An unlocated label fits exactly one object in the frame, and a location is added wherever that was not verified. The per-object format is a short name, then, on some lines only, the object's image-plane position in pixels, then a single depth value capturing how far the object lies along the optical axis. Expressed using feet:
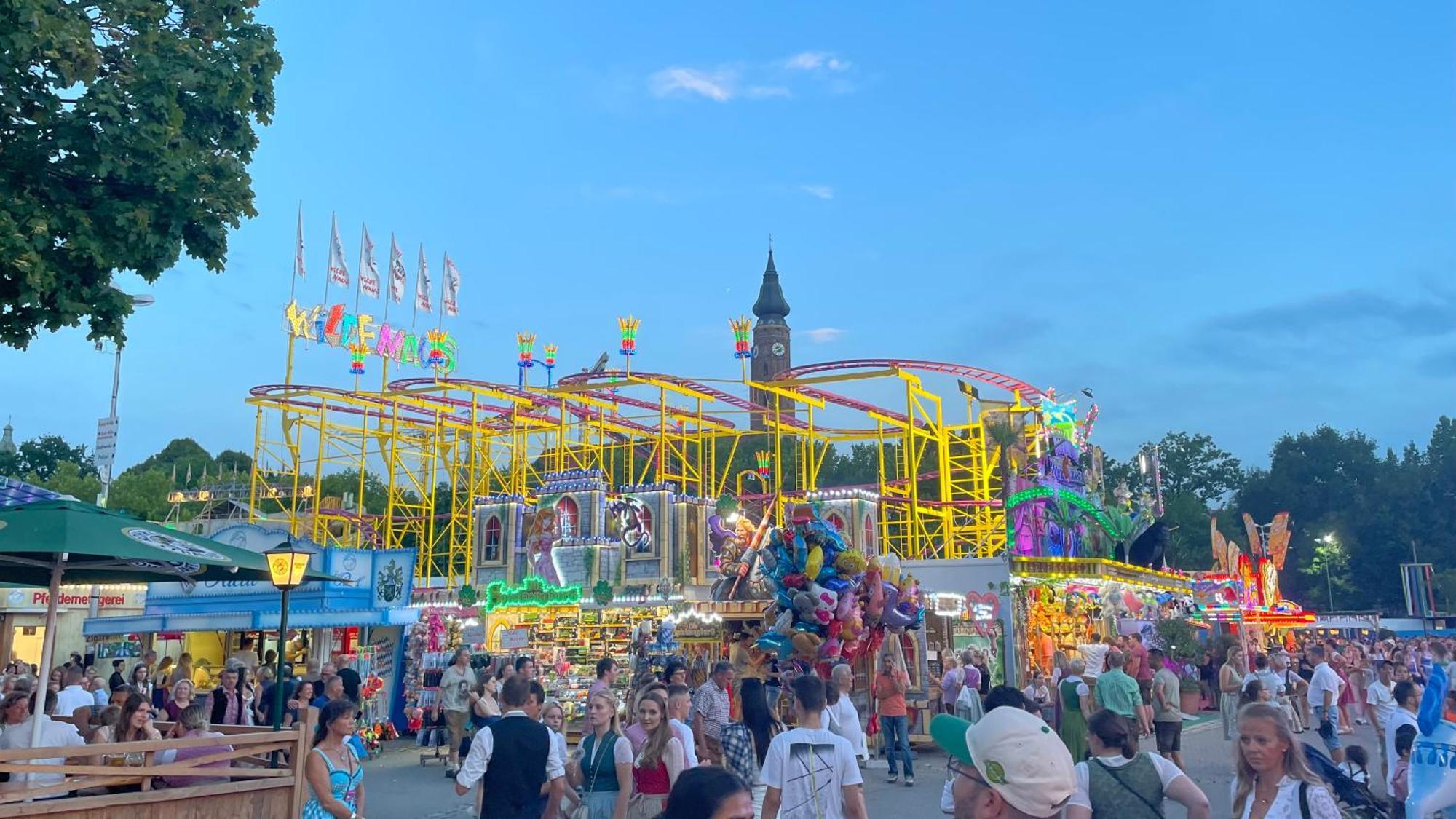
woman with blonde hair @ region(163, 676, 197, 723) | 29.27
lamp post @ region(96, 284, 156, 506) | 69.31
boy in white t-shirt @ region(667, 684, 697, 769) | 19.10
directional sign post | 70.54
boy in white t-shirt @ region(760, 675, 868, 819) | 15.93
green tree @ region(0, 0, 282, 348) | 25.68
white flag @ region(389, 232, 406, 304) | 107.96
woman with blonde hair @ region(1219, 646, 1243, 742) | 44.93
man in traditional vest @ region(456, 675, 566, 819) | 17.08
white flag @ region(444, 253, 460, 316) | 111.96
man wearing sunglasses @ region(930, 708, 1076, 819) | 7.91
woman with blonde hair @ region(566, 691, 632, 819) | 17.84
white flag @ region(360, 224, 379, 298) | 105.60
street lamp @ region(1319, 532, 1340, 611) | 166.97
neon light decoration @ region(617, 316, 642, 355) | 94.84
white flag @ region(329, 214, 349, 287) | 101.24
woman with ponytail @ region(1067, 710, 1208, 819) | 13.11
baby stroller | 13.39
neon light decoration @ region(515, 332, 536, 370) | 100.07
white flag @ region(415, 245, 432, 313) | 111.55
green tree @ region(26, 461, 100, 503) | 157.58
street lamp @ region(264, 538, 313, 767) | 29.96
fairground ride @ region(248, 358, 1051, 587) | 88.74
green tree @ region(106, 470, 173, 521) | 172.55
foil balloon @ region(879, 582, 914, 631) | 44.65
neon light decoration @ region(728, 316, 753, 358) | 96.53
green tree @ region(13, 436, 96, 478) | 191.62
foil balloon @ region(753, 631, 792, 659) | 42.83
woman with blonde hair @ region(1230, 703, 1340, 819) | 12.06
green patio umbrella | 21.25
